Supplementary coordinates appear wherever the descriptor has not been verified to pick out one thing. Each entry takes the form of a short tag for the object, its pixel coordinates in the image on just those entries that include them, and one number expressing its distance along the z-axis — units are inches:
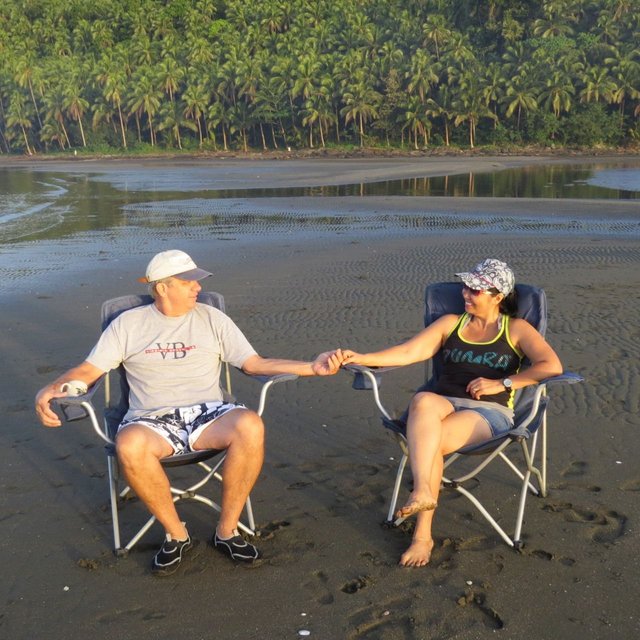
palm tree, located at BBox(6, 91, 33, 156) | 3213.6
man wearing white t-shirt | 141.6
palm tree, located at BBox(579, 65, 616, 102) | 2340.1
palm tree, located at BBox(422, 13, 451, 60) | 2763.3
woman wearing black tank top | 150.1
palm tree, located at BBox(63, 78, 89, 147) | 3093.0
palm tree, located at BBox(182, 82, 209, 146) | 2817.4
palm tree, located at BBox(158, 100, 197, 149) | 2891.2
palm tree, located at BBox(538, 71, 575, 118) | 2348.7
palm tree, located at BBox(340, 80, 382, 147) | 2519.7
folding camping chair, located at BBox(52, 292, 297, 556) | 143.6
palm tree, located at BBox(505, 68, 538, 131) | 2377.0
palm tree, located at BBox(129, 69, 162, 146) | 2920.8
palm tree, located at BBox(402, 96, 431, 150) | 2470.5
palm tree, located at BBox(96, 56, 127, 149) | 3009.4
